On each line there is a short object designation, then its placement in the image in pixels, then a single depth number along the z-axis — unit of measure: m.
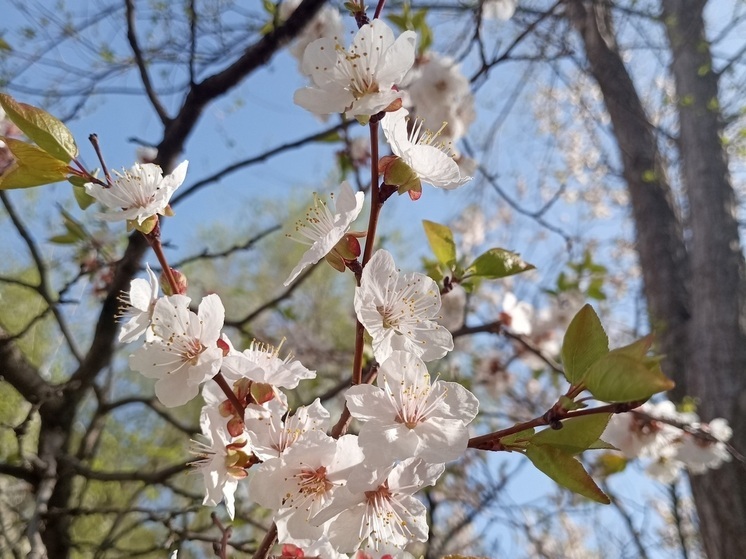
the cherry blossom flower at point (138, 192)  0.14
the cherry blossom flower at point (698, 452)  0.31
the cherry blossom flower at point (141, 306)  0.15
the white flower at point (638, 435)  0.30
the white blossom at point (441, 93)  0.33
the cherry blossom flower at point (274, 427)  0.13
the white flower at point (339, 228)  0.13
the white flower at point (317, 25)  0.32
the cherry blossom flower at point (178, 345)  0.14
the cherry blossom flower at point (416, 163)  0.13
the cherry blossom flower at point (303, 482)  0.13
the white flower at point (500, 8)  0.39
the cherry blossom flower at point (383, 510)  0.13
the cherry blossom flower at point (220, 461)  0.14
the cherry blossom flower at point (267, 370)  0.13
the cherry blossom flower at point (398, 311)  0.13
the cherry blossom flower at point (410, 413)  0.12
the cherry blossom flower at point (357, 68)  0.14
